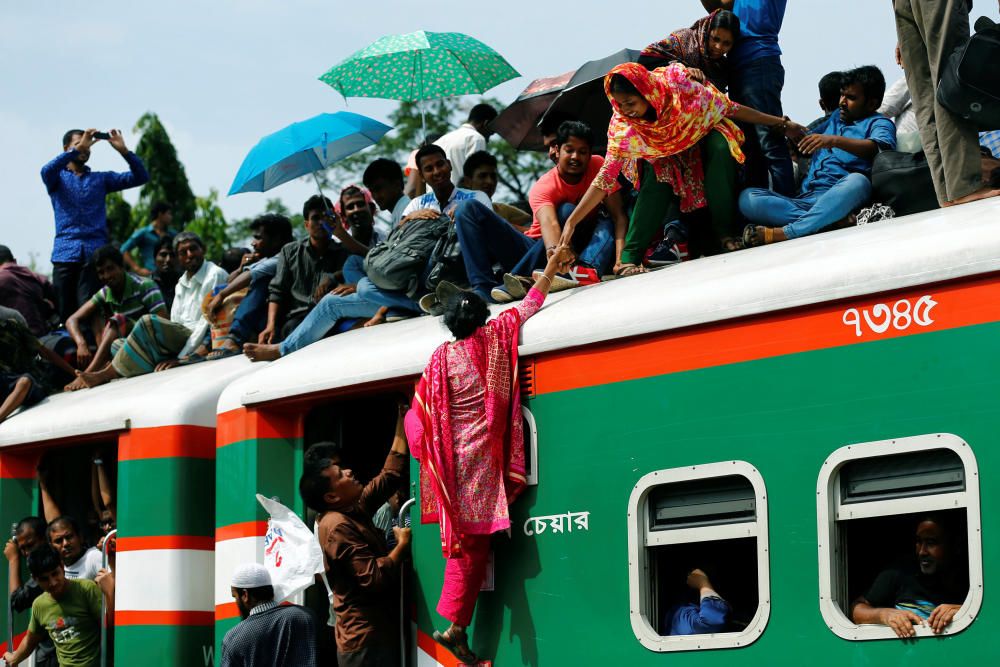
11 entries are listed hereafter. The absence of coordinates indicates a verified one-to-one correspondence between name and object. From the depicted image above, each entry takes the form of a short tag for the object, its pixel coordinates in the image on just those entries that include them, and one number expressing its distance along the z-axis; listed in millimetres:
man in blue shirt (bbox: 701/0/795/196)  14961
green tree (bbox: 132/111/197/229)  58156
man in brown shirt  13367
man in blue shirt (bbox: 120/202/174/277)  26031
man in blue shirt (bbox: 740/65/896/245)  13234
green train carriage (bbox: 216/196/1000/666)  9914
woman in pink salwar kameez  12500
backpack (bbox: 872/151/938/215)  13156
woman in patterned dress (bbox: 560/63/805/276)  13742
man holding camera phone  23953
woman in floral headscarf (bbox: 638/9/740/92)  14844
